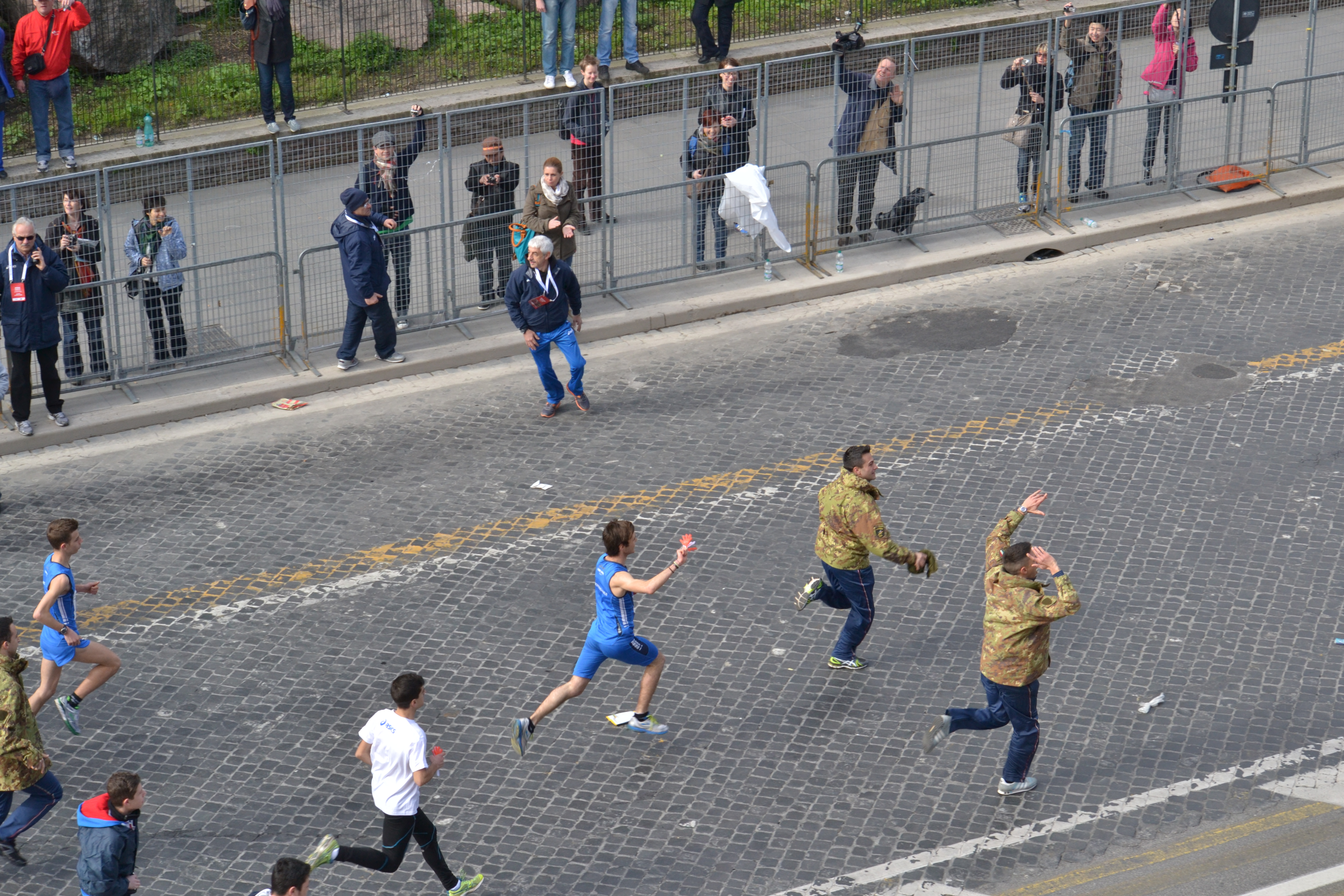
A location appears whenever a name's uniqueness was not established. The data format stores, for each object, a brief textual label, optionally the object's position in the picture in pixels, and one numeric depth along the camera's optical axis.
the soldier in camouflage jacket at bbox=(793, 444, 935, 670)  19.72
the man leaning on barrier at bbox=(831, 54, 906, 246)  33.12
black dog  33.81
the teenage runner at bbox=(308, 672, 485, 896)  16.47
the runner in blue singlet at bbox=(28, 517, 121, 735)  19.47
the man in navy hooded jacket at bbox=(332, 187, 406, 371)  28.25
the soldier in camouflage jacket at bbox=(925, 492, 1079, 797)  17.62
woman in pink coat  34.72
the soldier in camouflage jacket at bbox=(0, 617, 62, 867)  17.05
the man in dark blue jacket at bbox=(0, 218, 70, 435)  26.28
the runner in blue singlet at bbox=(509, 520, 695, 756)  18.72
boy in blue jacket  15.40
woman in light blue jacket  28.33
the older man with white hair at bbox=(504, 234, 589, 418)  27.06
